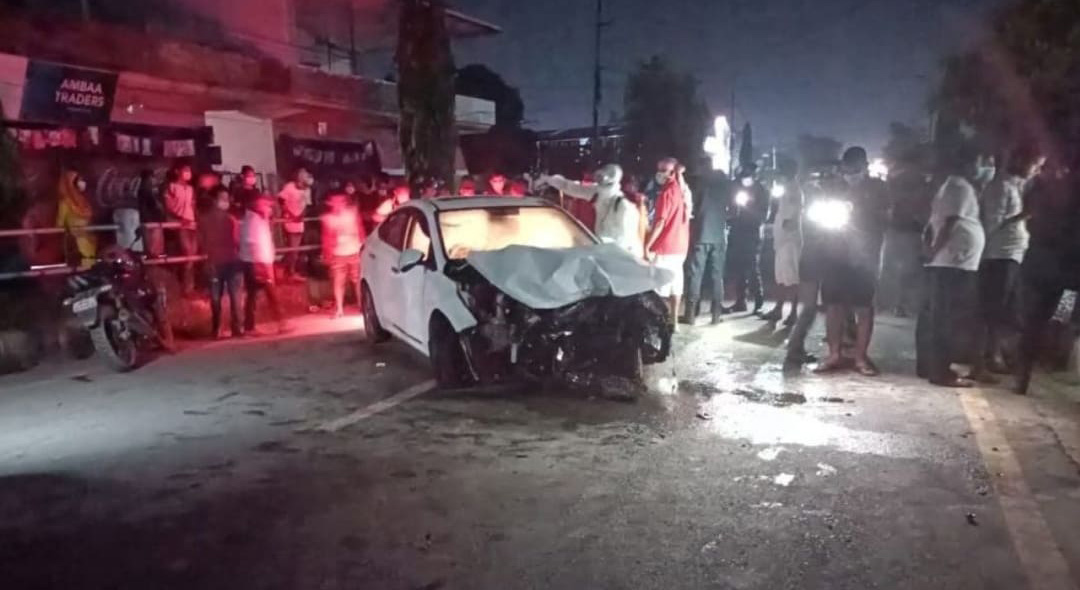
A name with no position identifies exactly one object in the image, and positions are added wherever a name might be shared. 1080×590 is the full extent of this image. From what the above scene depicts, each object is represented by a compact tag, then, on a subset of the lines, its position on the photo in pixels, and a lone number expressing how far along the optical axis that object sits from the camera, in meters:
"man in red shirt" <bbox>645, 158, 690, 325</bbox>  9.88
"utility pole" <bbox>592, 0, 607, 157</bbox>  36.59
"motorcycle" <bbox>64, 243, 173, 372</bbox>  8.84
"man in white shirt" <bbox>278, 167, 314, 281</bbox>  12.91
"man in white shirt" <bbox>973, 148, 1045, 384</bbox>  7.91
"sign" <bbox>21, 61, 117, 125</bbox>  12.42
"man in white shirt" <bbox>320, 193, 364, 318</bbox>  11.41
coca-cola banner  12.23
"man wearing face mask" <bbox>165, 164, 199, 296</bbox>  11.30
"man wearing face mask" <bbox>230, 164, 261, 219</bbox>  10.39
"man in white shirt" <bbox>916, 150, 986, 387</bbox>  7.63
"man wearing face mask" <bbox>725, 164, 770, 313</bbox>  12.01
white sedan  7.33
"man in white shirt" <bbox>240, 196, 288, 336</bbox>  10.41
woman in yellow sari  10.98
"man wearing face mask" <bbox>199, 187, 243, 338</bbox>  10.08
